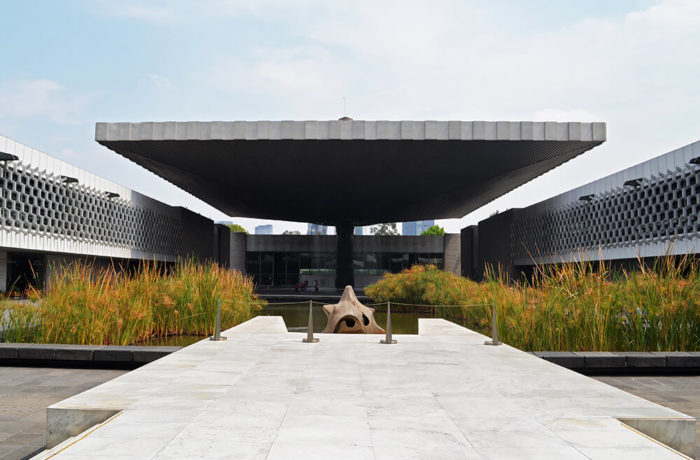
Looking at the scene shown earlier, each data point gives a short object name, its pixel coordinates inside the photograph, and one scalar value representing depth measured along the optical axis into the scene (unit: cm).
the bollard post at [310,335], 851
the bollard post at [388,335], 844
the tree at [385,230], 9939
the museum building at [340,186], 1962
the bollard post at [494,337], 829
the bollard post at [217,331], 848
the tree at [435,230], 9926
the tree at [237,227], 10950
